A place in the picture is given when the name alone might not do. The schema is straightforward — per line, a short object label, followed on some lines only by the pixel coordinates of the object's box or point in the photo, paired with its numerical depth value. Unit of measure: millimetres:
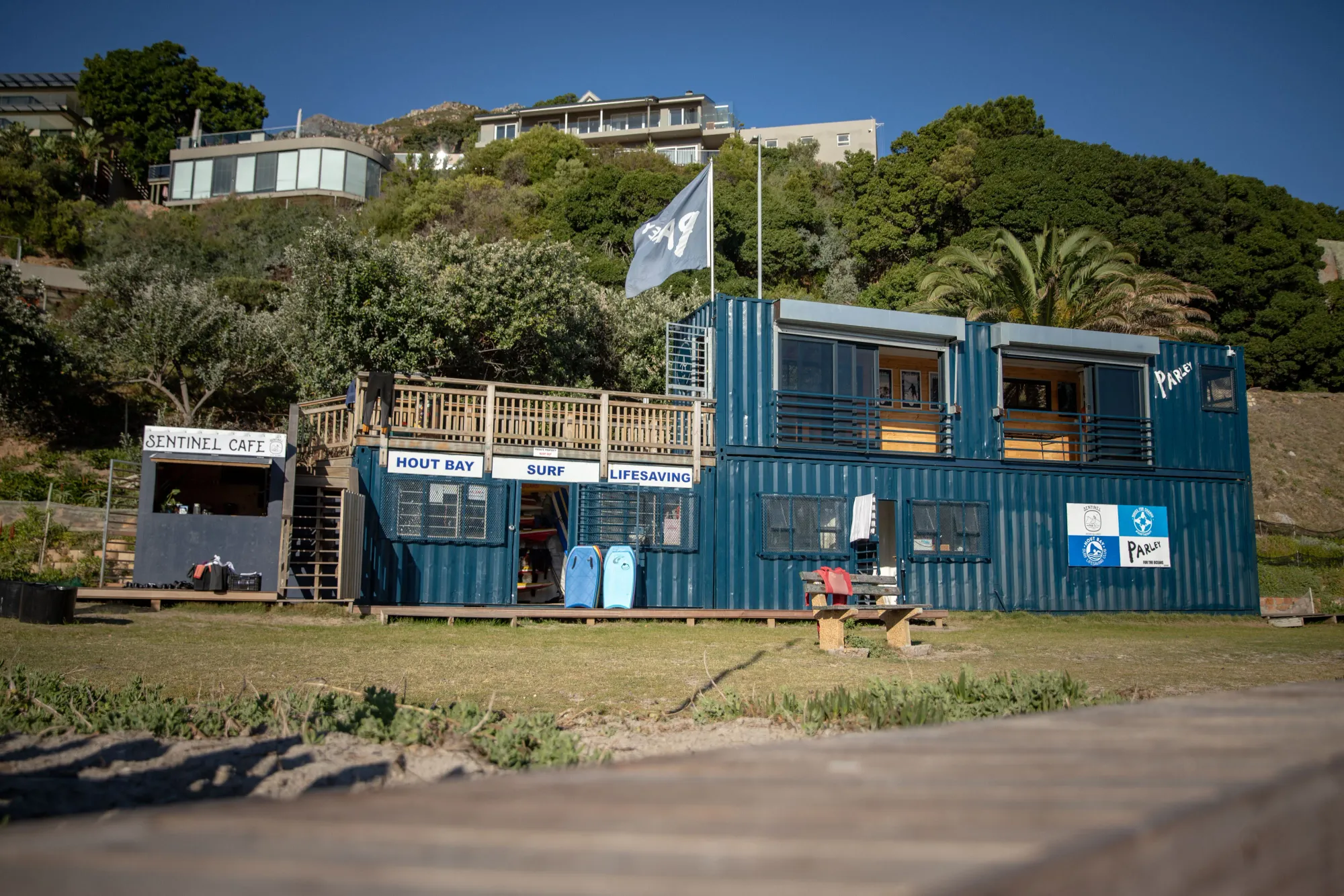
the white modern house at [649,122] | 78688
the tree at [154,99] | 69188
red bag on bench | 13805
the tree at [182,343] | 31859
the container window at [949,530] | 21344
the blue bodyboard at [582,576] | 18656
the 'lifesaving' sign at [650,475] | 19656
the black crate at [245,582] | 17797
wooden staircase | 18688
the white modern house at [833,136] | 80562
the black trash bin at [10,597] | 13508
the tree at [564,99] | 99438
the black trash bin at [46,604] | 13180
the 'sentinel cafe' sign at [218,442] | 17766
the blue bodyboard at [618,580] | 18812
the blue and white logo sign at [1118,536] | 22438
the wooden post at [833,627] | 13086
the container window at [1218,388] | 24281
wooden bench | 13109
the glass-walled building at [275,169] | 61562
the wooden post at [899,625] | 13602
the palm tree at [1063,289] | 31078
